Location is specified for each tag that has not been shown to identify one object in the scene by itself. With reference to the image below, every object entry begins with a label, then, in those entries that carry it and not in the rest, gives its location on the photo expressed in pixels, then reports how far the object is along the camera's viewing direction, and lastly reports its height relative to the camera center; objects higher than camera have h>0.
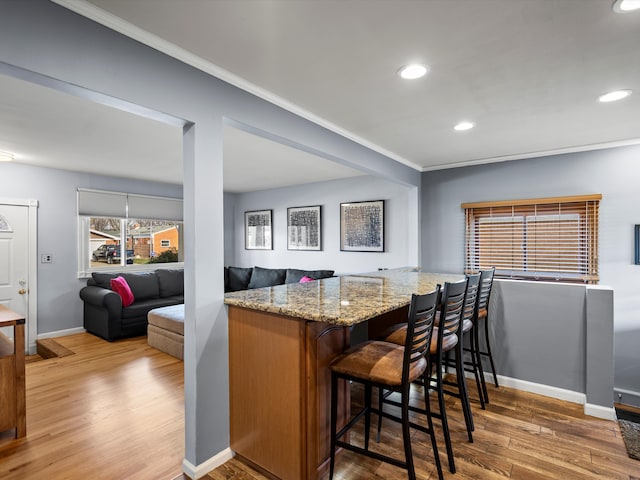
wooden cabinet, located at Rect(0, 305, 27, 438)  2.25 -0.97
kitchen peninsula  1.69 -0.71
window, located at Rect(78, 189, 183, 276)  5.09 +0.16
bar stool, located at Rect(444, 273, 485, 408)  2.20 -0.63
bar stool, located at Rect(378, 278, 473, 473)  1.88 -0.63
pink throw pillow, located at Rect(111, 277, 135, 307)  4.73 -0.72
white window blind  5.05 +0.57
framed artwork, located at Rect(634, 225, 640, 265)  3.30 -0.05
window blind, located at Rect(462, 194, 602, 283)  3.59 +0.01
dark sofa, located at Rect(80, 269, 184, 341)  4.49 -0.91
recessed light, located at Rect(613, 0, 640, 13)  1.42 +1.01
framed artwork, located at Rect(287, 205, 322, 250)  5.74 +0.20
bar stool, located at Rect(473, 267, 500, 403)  2.71 -0.67
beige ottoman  3.82 -1.09
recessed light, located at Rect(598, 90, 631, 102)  2.31 +1.01
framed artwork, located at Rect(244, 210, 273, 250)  6.55 +0.19
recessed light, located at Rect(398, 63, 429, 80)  1.97 +1.01
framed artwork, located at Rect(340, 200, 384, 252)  5.01 +0.20
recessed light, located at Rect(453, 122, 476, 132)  2.93 +1.01
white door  4.34 -0.23
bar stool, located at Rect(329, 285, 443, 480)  1.55 -0.64
